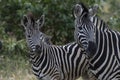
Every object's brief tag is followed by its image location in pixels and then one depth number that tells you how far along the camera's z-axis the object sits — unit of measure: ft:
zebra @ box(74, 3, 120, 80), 45.93
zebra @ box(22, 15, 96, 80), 51.34
